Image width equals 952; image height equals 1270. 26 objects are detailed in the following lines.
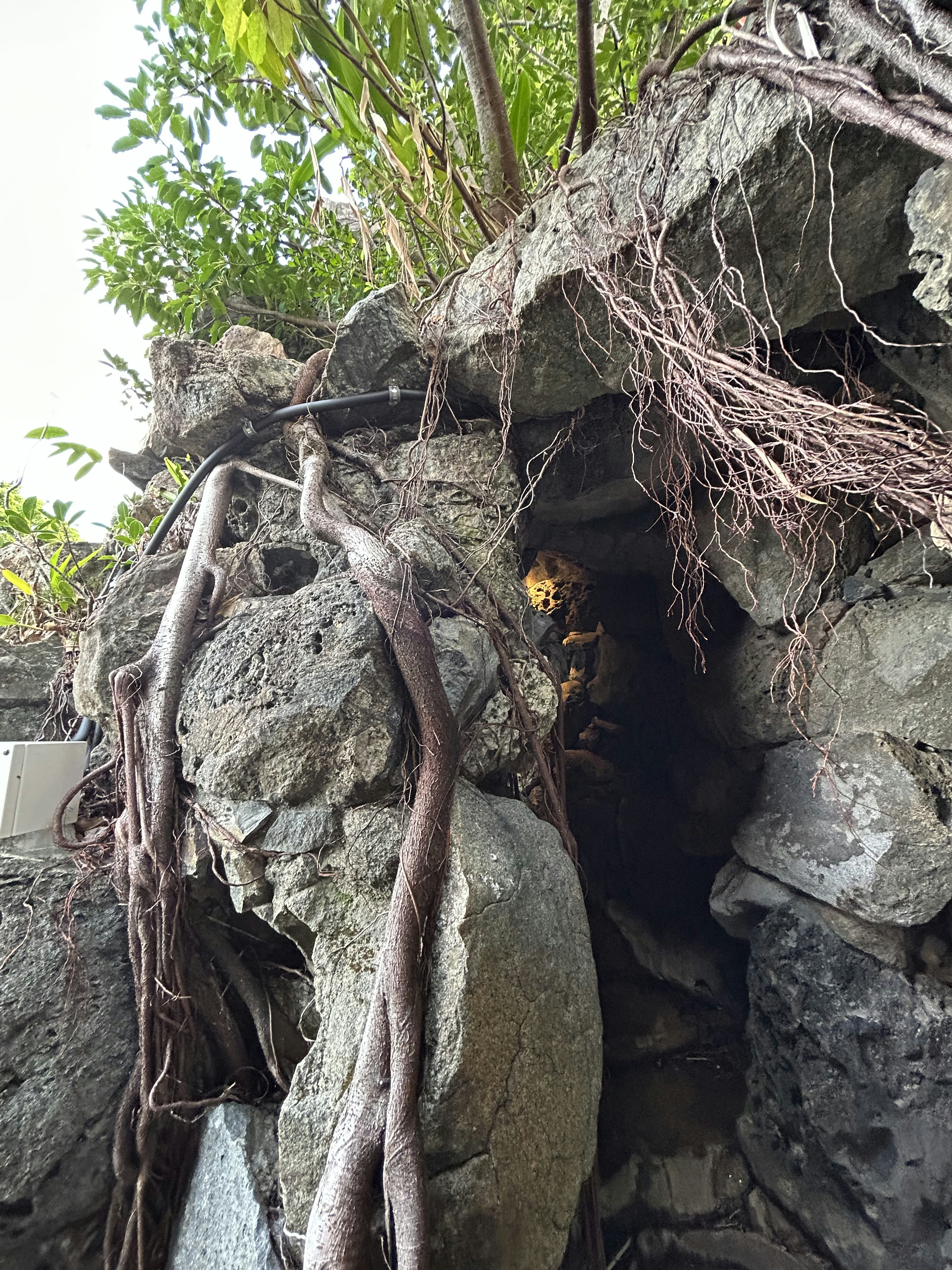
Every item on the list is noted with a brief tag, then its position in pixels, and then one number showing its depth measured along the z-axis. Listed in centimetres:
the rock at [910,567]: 172
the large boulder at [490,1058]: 112
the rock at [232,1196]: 126
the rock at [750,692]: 206
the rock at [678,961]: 242
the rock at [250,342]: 224
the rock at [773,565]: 188
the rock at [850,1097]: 163
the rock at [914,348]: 150
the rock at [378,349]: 188
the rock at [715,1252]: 187
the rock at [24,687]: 217
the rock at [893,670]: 166
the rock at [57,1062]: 135
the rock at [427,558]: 167
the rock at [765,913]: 175
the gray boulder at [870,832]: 162
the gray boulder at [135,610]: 174
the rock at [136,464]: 237
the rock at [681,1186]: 200
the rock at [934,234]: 111
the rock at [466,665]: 153
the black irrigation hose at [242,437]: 194
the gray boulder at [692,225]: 124
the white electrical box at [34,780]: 169
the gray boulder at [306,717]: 141
